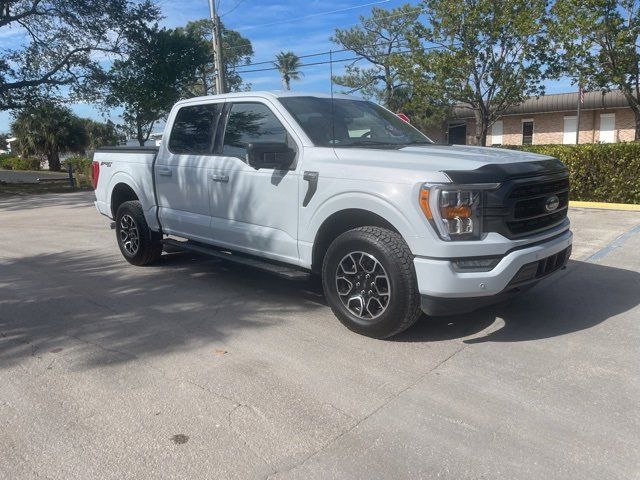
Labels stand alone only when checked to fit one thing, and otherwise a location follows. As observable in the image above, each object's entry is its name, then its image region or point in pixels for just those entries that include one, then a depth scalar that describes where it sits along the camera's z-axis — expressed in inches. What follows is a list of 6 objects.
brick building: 1083.3
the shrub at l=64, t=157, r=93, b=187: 899.7
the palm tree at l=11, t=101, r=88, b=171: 1598.1
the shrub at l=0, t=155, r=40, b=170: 1758.7
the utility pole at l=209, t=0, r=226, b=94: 770.2
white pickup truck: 150.3
